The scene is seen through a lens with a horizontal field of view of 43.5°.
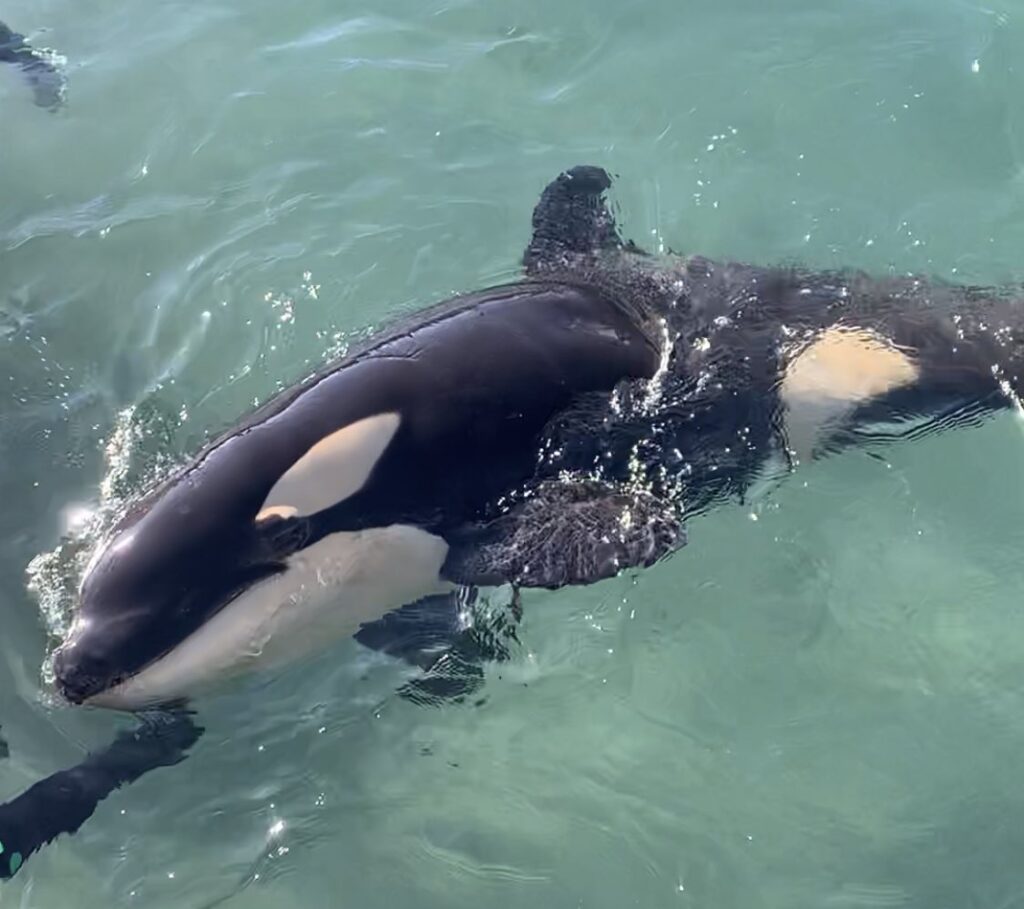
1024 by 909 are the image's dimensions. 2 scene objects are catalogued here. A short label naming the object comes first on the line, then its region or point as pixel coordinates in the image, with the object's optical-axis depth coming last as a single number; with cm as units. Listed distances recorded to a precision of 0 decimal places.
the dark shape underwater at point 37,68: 1073
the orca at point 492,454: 592
